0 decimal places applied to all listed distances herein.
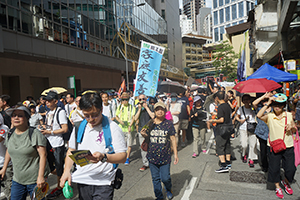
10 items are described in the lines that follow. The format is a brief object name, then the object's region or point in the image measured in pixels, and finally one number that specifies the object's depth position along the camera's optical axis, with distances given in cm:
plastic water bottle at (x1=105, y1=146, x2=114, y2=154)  269
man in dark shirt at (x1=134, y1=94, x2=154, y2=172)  711
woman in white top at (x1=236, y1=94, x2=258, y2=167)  654
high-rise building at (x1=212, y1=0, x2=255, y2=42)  8606
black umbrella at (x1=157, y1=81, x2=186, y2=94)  1270
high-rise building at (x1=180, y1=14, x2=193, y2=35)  18921
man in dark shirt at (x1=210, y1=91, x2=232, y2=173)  620
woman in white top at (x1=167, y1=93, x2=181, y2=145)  858
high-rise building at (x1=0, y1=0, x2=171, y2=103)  1617
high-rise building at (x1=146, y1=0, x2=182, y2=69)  5742
